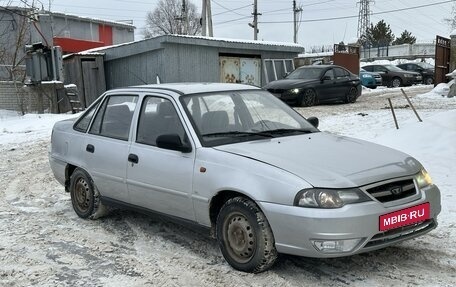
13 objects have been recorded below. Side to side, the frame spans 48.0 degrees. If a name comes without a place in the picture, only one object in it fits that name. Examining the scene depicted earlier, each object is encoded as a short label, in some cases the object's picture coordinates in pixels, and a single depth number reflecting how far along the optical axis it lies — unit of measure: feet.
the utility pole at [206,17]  95.86
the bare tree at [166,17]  235.20
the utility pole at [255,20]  137.25
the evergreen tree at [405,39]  223.71
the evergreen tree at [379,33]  214.90
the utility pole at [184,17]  154.51
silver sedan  12.30
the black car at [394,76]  98.42
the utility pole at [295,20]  192.07
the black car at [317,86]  54.70
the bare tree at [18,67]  68.85
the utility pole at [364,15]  220.23
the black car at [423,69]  105.83
